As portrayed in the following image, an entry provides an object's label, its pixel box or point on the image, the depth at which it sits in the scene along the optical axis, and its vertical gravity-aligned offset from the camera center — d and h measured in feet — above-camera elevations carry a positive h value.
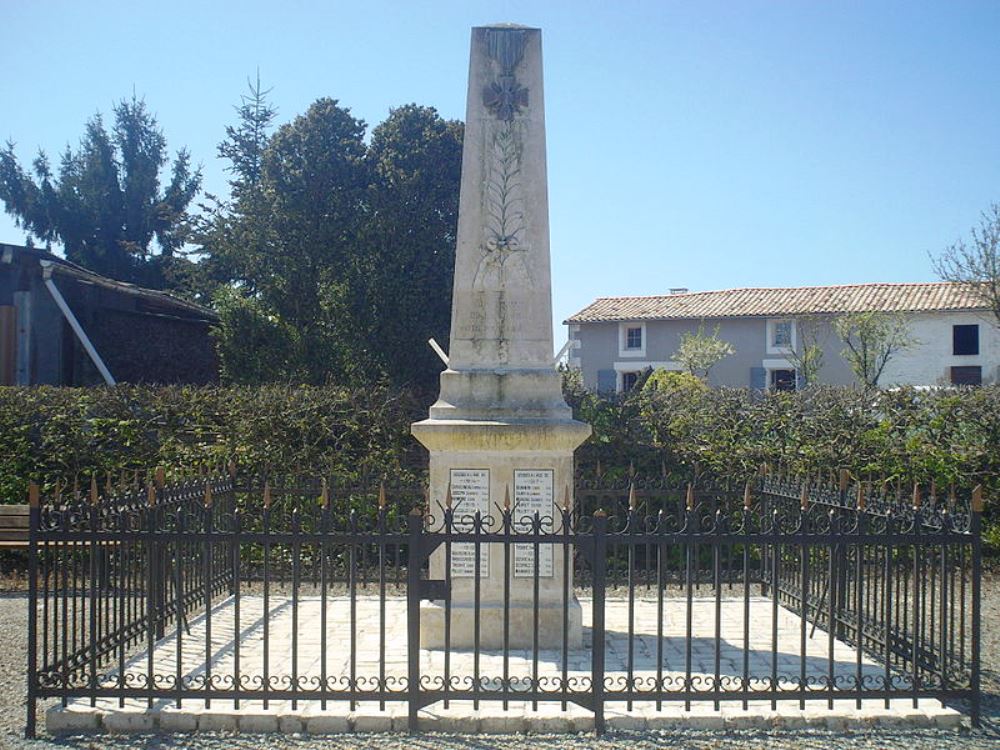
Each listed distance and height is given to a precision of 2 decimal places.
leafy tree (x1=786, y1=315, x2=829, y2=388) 115.96 +5.14
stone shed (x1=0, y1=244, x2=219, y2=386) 53.11 +3.58
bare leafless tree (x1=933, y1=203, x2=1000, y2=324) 93.50 +11.59
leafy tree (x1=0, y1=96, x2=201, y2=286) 113.80 +22.61
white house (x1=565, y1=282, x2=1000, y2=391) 120.67 +7.78
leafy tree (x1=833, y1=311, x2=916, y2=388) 111.96 +5.76
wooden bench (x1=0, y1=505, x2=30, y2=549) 32.23 -5.12
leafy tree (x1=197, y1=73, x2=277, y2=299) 65.16 +12.63
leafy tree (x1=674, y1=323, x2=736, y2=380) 122.72 +4.26
